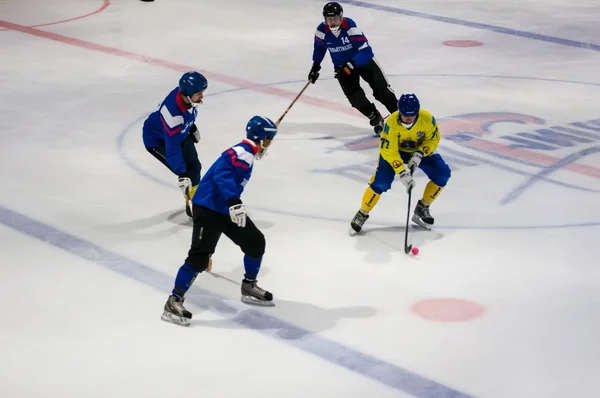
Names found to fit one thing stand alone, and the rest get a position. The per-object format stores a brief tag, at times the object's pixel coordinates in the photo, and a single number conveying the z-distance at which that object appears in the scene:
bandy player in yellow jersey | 13.49
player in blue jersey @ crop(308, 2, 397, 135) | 18.44
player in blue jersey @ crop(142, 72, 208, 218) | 13.18
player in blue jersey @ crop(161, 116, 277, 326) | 10.96
